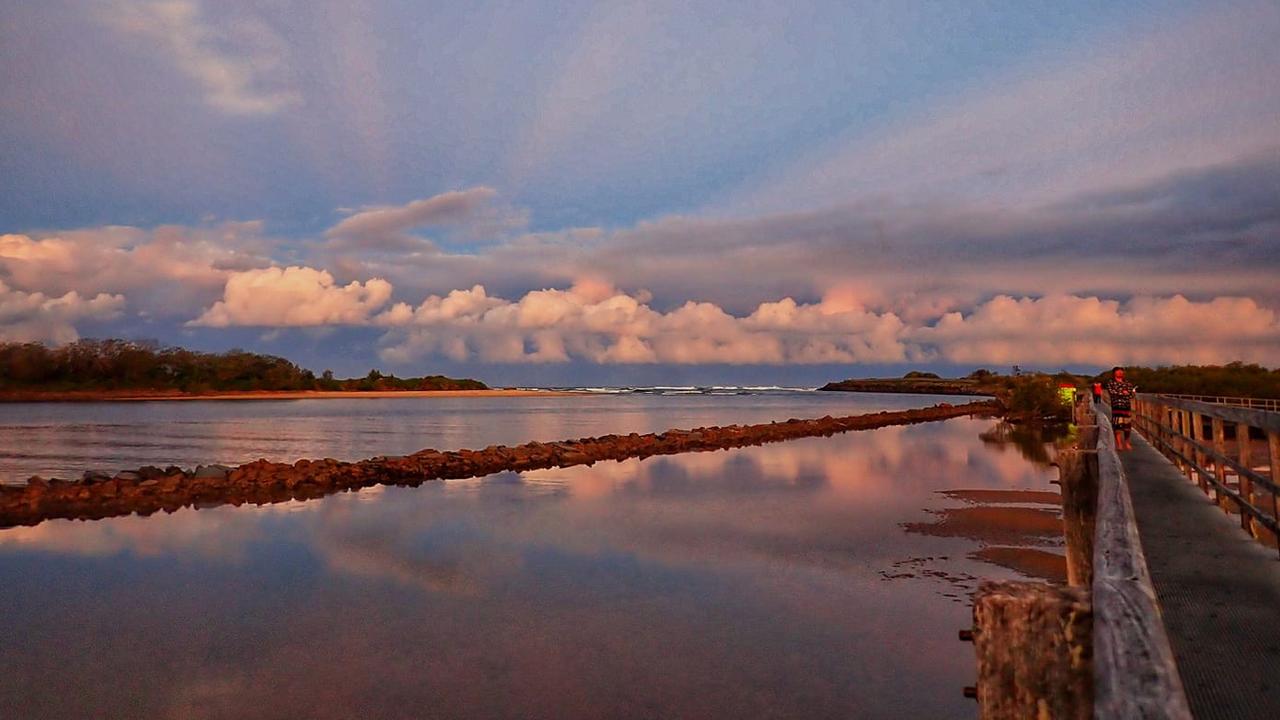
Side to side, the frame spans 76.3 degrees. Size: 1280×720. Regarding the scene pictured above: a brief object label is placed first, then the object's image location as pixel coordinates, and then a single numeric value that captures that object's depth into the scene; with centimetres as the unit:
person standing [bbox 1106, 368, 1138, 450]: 1620
